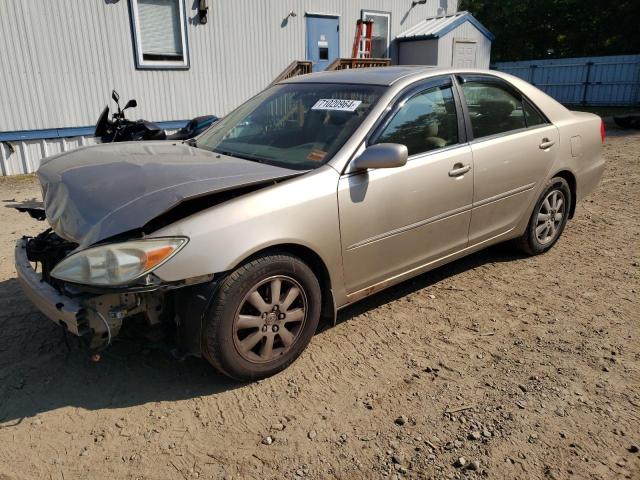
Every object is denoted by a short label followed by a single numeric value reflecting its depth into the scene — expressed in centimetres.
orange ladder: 1262
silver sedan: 258
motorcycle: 673
